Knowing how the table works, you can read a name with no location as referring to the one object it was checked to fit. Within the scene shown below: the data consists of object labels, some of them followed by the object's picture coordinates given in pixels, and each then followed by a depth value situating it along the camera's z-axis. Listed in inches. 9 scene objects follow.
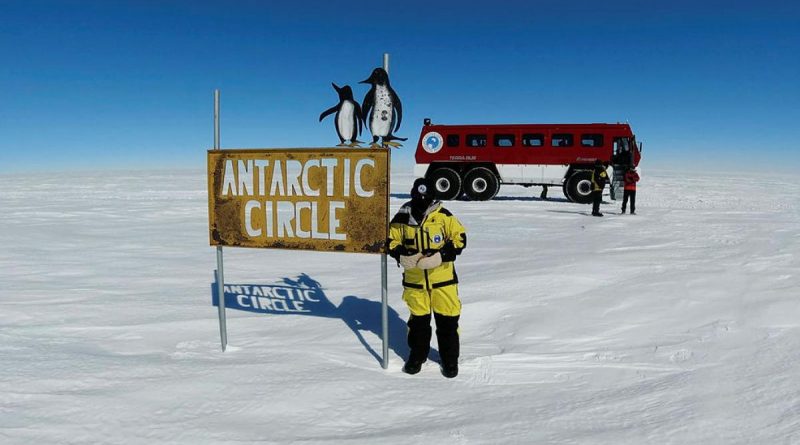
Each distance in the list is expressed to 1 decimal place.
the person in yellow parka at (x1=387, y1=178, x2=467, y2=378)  136.6
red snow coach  673.6
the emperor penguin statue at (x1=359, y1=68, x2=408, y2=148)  165.6
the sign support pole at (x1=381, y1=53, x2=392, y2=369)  146.3
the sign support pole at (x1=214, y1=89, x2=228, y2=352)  154.8
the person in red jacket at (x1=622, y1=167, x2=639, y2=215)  505.4
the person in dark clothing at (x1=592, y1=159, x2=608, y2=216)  519.8
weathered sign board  151.5
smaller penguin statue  165.5
